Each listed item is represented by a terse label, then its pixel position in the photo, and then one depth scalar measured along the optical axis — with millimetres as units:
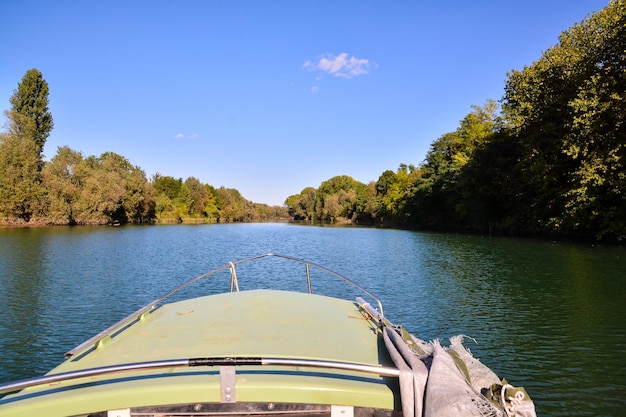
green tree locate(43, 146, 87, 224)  61438
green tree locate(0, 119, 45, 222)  56438
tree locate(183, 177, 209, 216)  113438
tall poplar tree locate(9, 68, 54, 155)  62594
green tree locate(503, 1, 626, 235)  27781
